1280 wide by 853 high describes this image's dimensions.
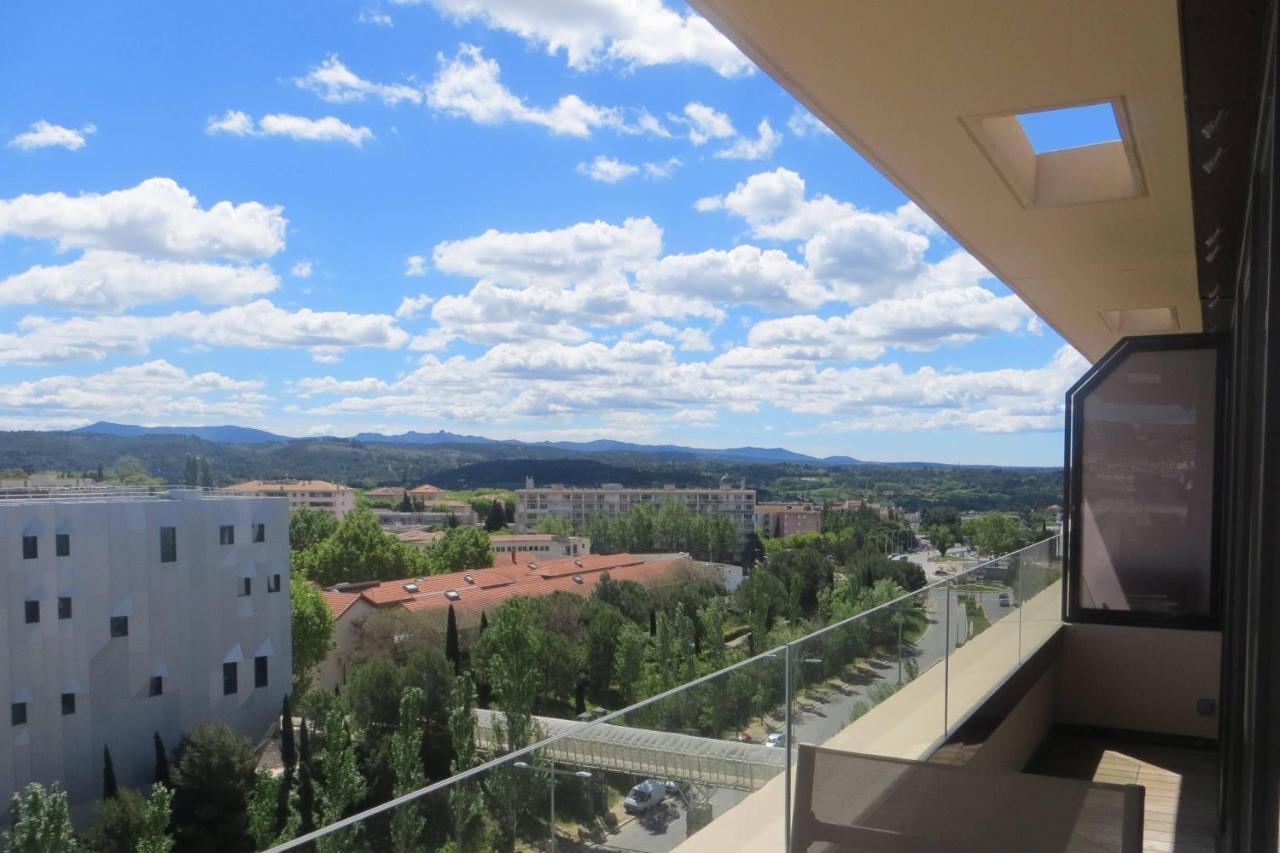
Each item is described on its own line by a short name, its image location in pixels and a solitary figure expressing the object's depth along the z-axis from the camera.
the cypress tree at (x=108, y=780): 35.85
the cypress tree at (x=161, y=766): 38.03
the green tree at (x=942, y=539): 52.16
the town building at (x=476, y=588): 54.16
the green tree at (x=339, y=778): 33.34
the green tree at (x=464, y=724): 35.69
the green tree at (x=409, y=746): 34.28
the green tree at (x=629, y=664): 46.29
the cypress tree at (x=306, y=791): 34.41
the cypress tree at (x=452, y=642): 50.34
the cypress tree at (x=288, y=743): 38.25
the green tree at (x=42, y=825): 29.84
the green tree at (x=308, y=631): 48.81
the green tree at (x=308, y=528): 73.62
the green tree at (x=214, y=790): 35.16
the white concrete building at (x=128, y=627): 37.41
